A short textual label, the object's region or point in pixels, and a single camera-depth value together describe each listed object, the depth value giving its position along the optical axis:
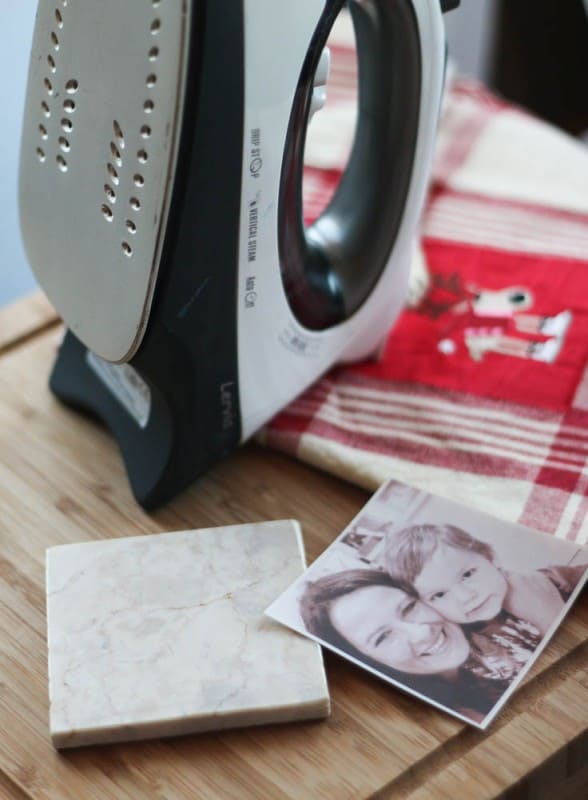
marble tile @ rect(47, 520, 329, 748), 0.53
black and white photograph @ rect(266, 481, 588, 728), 0.56
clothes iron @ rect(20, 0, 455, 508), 0.53
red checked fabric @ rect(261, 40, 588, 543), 0.68
